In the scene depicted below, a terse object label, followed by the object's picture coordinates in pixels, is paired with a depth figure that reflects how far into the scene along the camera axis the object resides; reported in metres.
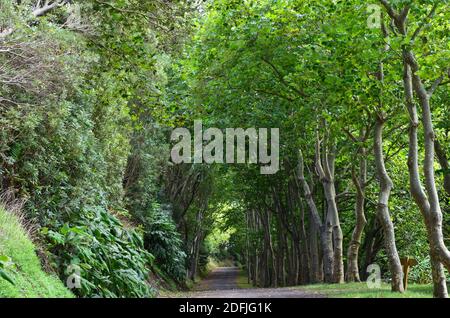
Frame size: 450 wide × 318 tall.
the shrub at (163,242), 23.50
